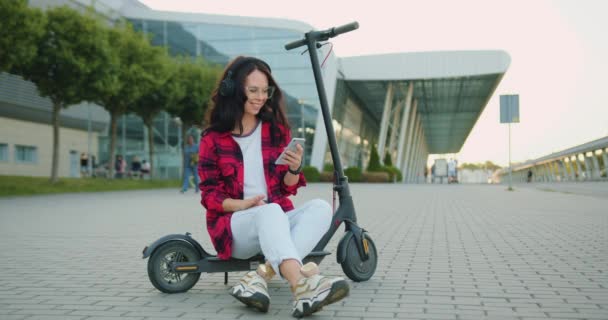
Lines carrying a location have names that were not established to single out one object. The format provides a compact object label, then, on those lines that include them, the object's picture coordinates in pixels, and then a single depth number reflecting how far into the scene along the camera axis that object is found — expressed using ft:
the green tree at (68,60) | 65.21
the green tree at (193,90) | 96.37
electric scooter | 12.67
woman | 11.96
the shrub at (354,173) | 119.44
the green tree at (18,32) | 57.06
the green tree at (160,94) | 83.97
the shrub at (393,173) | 126.41
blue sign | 76.33
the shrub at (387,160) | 136.04
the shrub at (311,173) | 114.93
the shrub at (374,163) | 123.95
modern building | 111.86
